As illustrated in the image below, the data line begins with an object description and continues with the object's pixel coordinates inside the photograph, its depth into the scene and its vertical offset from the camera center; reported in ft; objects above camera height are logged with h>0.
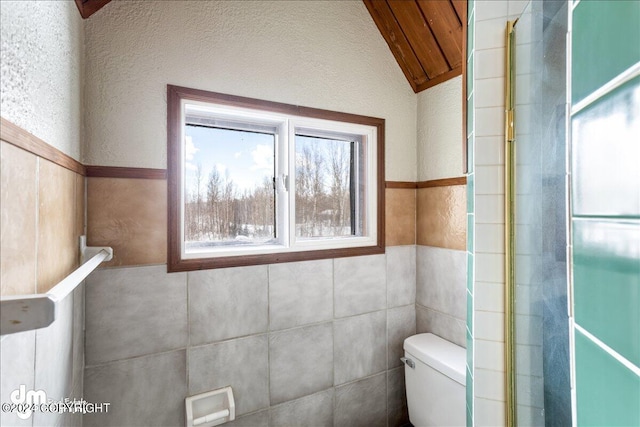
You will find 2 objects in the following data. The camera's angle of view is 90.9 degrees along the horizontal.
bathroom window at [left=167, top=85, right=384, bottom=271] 4.50 +0.54
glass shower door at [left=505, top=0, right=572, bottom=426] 1.86 -0.03
